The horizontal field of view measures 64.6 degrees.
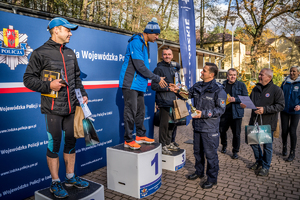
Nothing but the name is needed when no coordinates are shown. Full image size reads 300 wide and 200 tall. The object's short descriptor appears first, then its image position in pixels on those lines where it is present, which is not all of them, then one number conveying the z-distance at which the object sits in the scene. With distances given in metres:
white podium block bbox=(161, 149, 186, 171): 4.46
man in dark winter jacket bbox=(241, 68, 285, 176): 4.19
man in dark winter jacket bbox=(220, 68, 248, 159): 5.15
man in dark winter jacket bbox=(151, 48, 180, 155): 4.48
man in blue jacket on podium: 3.65
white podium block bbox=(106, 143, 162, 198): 3.40
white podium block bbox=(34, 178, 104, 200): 2.66
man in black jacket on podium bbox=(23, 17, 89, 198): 2.55
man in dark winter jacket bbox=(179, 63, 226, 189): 3.64
